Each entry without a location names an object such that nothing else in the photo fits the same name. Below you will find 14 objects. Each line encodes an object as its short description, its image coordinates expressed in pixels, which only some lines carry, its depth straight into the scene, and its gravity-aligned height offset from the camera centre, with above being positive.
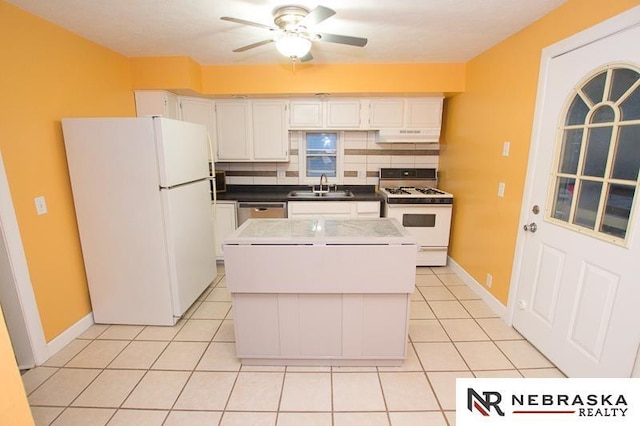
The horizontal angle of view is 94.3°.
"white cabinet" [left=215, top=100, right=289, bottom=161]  3.68 +0.30
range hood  3.67 +0.23
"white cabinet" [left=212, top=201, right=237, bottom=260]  3.64 -0.77
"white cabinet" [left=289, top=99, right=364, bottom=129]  3.65 +0.49
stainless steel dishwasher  3.64 -0.66
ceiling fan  1.94 +0.80
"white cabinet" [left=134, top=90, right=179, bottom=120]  3.16 +0.55
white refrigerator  2.21 -0.45
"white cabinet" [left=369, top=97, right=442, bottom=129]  3.61 +0.49
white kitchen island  1.83 -0.86
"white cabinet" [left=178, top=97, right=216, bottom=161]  3.47 +0.50
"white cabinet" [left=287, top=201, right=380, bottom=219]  3.62 -0.66
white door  1.56 -0.34
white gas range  3.53 -0.74
